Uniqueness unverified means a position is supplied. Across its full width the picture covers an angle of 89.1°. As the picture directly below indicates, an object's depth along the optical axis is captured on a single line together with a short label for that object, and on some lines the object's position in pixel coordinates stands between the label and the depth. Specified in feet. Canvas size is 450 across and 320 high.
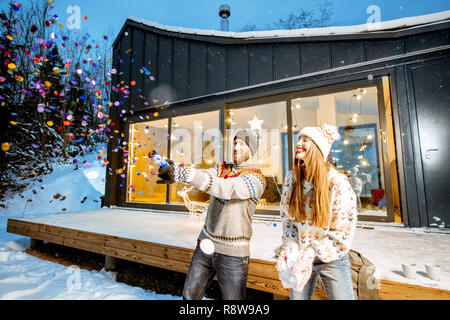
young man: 4.56
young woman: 4.26
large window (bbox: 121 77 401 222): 17.03
